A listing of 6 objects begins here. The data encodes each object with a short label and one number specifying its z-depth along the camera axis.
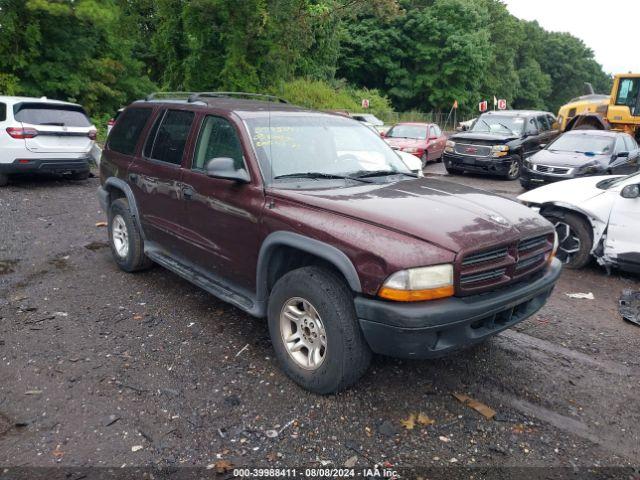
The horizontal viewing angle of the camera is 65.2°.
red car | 16.03
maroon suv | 2.92
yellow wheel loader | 16.05
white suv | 9.55
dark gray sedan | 11.05
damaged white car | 5.57
